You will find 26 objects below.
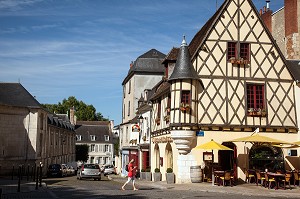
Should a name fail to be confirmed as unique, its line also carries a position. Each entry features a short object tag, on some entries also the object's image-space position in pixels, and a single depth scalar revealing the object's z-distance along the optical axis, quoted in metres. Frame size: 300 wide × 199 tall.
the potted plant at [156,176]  23.33
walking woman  17.58
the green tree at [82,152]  71.69
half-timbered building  20.66
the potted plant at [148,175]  24.76
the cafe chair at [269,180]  17.70
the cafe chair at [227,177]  18.50
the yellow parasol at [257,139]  18.36
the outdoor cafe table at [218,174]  18.67
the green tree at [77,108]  82.38
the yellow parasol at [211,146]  18.52
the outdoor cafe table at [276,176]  17.45
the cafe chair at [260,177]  18.30
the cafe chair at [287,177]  17.88
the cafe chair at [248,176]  19.96
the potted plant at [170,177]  20.81
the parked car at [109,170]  44.50
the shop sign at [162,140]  21.98
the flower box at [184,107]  20.29
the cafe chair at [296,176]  18.97
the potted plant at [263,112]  21.30
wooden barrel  20.16
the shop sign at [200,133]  20.64
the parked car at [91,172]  28.28
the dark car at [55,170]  35.41
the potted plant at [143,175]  25.09
